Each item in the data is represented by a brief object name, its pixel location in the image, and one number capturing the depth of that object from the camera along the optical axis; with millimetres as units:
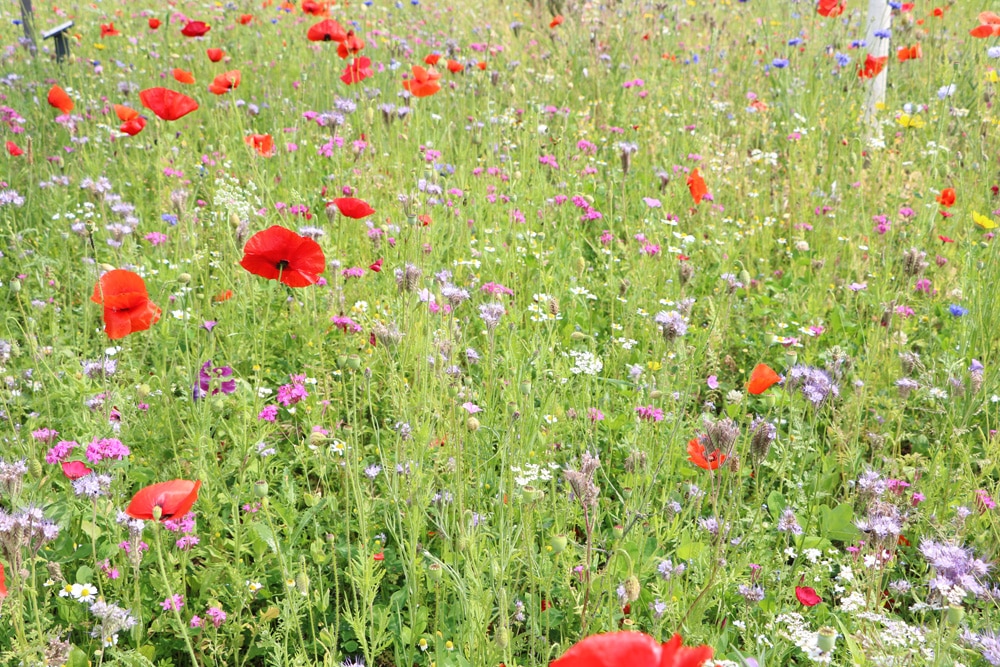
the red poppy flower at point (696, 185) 3123
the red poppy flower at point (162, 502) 1425
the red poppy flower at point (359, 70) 3742
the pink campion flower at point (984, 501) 1896
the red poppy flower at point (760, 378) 1884
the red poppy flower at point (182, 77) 3598
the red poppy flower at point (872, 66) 4265
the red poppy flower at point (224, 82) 3391
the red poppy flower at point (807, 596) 1726
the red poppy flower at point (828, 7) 4453
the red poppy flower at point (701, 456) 1764
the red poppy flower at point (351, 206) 2426
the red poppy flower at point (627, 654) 750
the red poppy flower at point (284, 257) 1945
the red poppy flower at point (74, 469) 1843
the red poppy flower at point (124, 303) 1890
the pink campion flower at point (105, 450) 1869
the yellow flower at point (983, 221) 3371
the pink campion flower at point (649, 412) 2174
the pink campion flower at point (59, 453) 2027
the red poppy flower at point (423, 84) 3482
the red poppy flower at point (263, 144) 3301
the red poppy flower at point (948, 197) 3449
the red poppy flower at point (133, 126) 3074
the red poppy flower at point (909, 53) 4414
